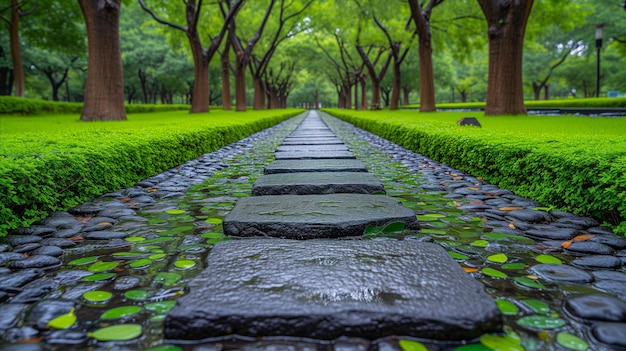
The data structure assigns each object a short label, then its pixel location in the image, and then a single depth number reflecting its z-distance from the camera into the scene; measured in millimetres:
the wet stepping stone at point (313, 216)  2408
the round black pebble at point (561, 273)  1807
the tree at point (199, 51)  16234
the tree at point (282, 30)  23325
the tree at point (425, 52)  15510
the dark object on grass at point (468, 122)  8050
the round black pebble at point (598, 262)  1963
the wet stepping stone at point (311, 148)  6293
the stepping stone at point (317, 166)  4344
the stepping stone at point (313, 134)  9638
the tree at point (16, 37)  18172
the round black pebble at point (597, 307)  1465
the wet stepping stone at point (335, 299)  1347
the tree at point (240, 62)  21669
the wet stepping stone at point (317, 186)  3488
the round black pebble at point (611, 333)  1300
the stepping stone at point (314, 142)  7507
